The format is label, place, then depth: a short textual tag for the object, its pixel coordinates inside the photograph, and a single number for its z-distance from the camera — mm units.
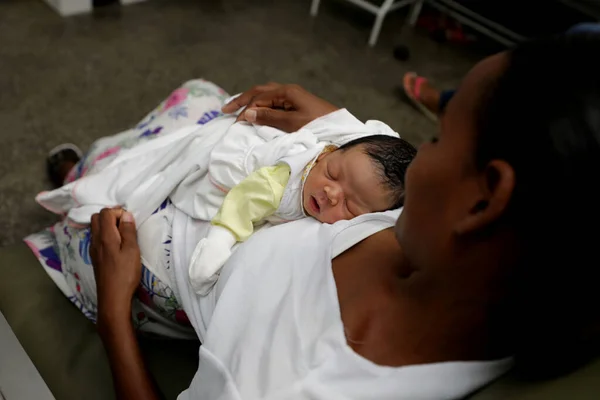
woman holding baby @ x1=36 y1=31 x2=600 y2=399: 481
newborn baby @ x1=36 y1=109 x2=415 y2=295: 966
